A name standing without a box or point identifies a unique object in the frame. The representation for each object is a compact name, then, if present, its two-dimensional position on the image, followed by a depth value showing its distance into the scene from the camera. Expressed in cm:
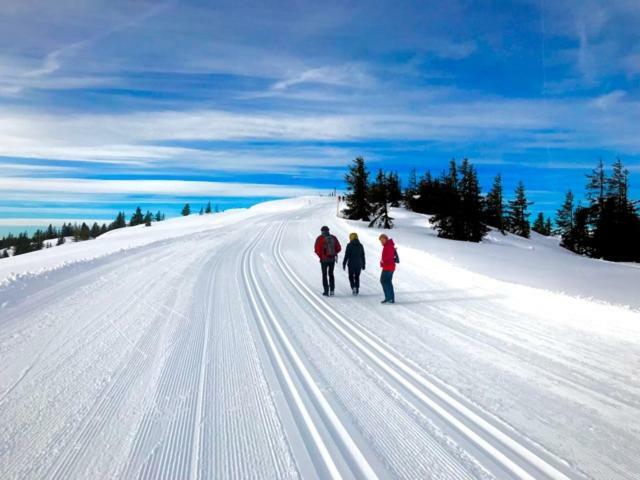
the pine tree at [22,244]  11464
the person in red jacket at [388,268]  927
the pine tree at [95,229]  12488
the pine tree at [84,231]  10356
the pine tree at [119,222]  13198
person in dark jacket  1043
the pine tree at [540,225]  9019
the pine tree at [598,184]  4519
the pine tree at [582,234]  4416
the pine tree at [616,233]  3800
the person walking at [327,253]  1024
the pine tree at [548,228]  9012
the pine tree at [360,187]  4281
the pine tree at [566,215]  6421
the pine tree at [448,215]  3738
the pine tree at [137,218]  12444
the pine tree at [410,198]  6806
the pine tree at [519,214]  6606
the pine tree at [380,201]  3615
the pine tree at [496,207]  6031
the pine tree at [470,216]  3744
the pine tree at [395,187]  5993
